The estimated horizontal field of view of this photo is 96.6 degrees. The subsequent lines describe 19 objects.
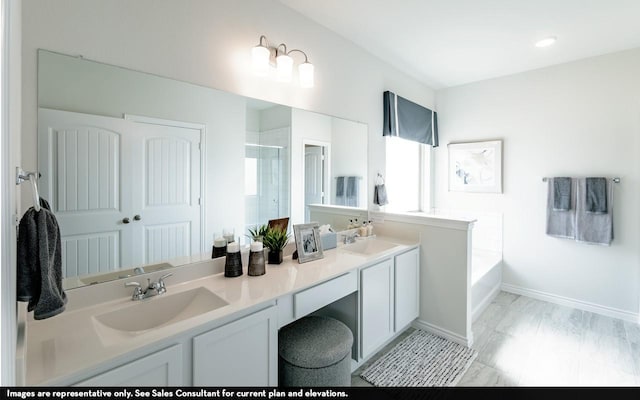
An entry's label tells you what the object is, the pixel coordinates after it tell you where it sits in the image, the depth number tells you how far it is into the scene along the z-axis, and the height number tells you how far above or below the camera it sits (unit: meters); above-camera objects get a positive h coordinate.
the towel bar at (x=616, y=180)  2.78 +0.19
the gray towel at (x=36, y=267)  0.79 -0.19
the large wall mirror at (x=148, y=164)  1.24 +0.18
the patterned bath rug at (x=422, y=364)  1.93 -1.22
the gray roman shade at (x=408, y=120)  2.99 +0.92
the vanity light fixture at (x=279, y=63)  1.80 +0.92
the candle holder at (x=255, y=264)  1.68 -0.38
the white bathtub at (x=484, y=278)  2.86 -0.86
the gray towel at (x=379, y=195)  2.95 +0.04
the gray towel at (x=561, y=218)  3.00 -0.21
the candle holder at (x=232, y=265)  1.66 -0.39
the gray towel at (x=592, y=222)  2.80 -0.23
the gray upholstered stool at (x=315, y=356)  1.53 -0.86
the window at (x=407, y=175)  3.45 +0.32
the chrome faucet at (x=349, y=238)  2.54 -0.35
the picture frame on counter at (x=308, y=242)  1.98 -0.31
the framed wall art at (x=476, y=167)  3.49 +0.42
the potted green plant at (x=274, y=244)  1.92 -0.30
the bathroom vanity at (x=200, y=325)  0.95 -0.52
